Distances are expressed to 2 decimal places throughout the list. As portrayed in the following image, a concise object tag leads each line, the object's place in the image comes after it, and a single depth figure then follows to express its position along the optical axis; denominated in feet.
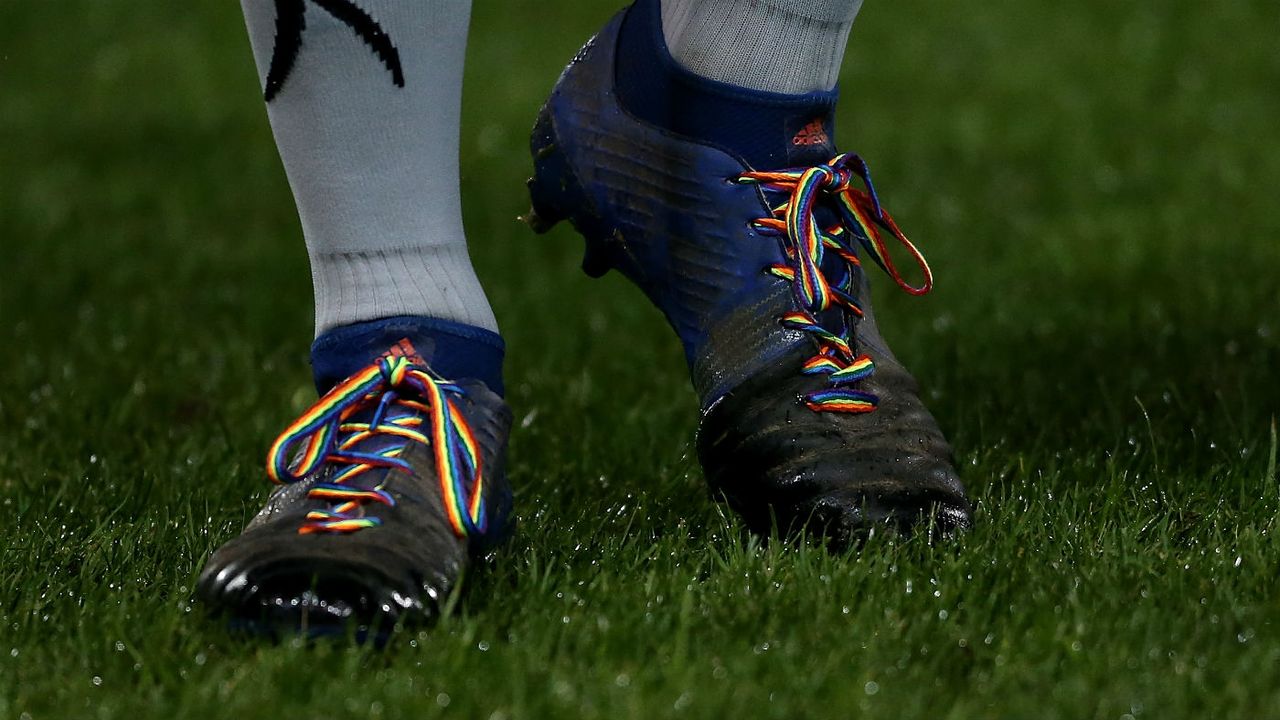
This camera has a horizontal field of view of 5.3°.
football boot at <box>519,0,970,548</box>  18.06
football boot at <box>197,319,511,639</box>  17.74
